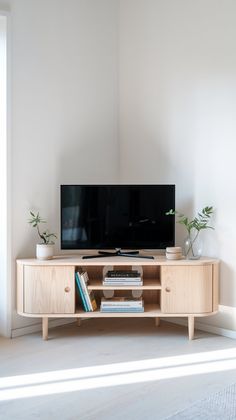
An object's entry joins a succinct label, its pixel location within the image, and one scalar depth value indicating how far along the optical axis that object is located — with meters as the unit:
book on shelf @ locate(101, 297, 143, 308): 3.69
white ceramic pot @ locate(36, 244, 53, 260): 3.69
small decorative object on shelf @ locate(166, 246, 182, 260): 3.71
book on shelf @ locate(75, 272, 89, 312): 3.68
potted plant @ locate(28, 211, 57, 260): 3.69
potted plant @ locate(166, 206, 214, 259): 3.79
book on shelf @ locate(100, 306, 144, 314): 3.67
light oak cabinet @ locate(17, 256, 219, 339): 3.62
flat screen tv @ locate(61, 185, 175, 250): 3.87
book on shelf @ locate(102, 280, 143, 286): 3.69
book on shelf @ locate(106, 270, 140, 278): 3.73
